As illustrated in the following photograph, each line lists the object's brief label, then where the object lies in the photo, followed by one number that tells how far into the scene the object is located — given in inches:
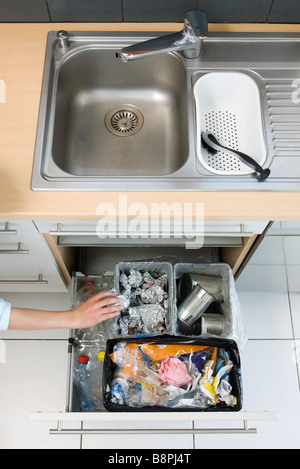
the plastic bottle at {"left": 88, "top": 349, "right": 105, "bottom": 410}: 47.4
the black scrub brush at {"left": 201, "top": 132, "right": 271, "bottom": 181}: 38.3
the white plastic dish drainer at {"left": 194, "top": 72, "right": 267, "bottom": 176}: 44.2
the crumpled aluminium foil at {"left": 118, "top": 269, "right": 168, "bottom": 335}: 45.2
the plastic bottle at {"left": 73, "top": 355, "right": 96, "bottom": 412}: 47.3
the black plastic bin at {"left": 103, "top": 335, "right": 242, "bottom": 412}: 39.0
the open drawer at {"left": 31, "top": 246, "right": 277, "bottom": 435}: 45.9
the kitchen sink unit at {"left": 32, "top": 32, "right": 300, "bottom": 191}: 39.1
